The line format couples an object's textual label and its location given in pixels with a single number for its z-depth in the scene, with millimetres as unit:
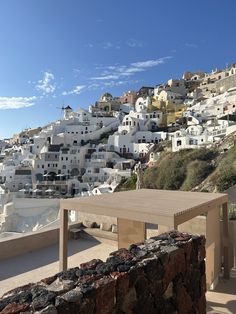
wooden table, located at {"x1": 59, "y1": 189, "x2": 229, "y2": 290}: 3192
